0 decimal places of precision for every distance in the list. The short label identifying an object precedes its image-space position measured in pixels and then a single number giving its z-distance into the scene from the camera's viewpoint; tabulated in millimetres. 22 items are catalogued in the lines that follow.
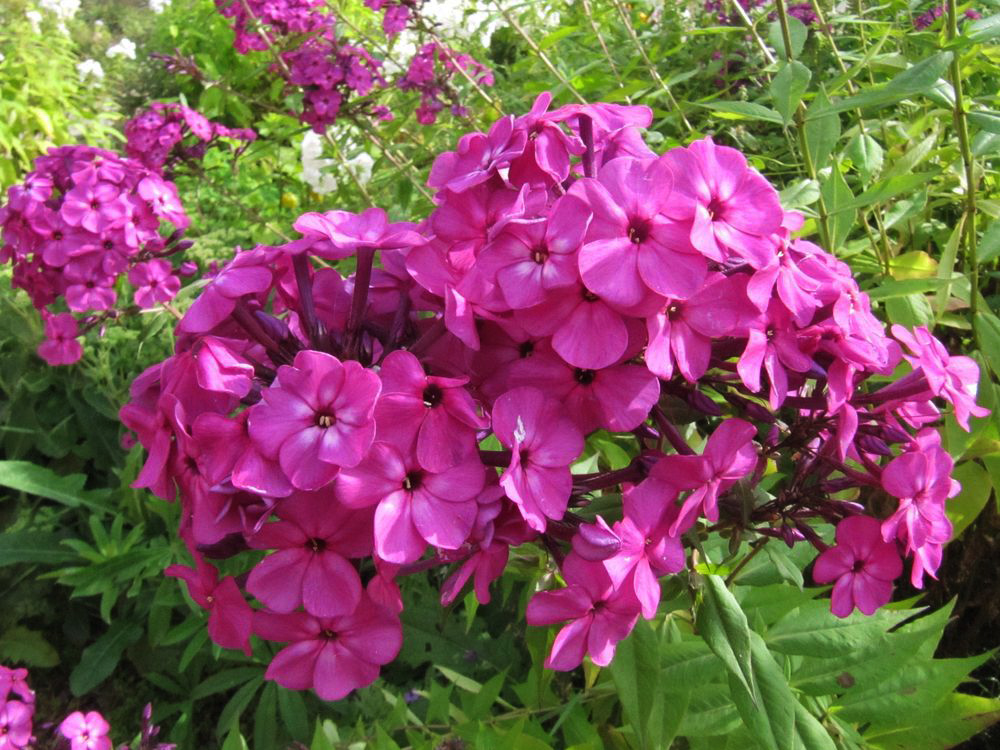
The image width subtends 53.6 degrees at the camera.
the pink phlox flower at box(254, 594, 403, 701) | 231
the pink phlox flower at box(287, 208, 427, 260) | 232
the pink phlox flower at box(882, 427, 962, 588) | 242
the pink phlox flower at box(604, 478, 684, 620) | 220
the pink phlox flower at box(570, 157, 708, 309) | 205
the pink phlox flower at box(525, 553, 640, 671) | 225
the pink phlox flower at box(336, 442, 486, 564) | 205
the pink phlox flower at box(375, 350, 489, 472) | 207
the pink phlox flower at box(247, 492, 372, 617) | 213
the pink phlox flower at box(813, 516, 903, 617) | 249
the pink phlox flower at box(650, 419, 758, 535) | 220
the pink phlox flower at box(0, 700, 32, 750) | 457
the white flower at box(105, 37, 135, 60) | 2161
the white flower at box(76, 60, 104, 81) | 1805
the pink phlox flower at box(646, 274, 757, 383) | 215
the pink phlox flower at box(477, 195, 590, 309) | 208
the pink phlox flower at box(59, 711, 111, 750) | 466
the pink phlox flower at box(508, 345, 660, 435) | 217
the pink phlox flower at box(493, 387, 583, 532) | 211
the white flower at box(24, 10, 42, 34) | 1801
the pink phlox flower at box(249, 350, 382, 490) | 201
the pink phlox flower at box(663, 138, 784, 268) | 215
